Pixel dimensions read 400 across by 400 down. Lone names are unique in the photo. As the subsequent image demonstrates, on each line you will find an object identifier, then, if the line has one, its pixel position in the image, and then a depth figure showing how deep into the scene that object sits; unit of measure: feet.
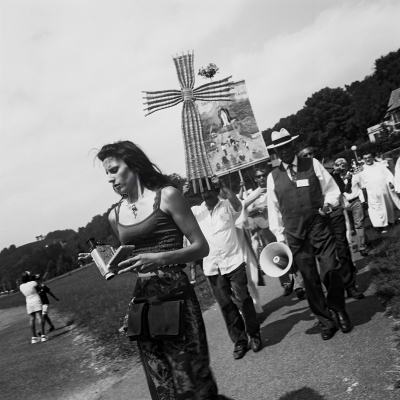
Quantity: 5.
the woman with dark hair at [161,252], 8.79
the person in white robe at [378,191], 38.52
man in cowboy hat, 17.37
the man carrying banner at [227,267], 18.19
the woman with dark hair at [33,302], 39.32
